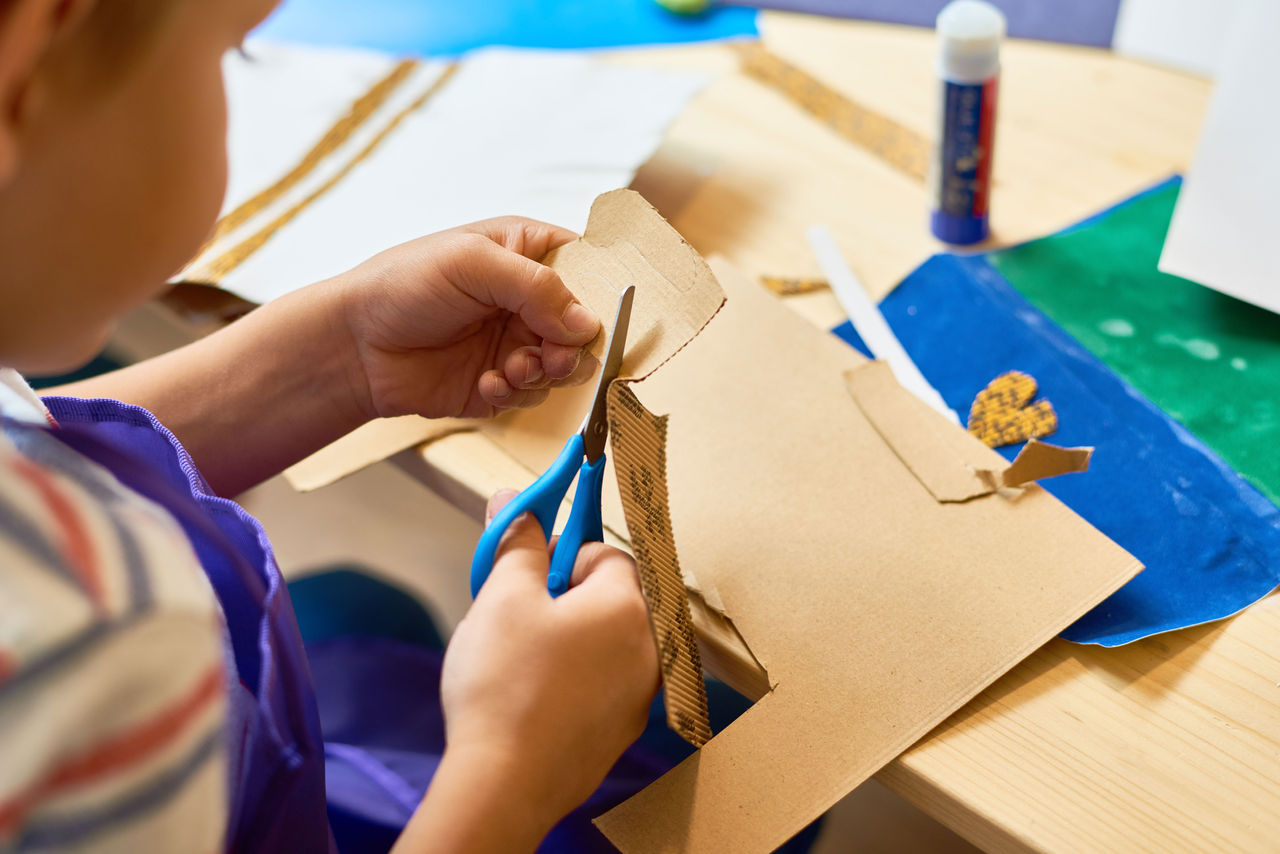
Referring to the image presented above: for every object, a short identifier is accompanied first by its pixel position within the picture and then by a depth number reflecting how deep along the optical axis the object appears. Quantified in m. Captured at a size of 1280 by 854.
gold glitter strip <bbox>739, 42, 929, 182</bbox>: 0.82
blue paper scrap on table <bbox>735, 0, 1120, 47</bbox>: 0.90
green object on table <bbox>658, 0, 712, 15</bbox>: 1.01
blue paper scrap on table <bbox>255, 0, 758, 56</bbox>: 0.99
